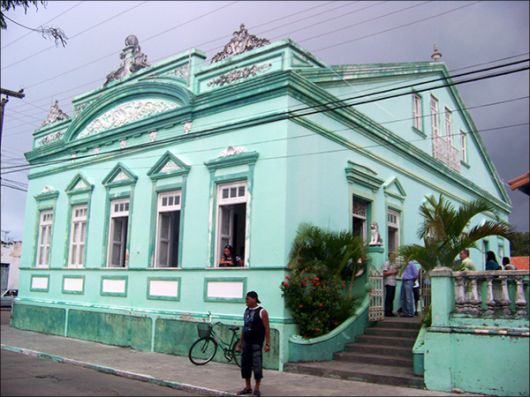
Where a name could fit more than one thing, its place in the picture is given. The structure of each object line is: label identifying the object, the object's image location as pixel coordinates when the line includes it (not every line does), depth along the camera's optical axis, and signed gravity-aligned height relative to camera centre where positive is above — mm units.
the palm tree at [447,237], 10234 +1172
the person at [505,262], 14055 +1030
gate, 12328 +55
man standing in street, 8719 -705
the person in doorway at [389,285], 12931 +340
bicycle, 11547 -1068
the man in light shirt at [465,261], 10867 +797
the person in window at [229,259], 12465 +806
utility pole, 8975 +3105
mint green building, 12039 +2894
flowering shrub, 11055 +376
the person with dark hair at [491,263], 12359 +871
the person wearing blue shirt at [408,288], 12867 +268
